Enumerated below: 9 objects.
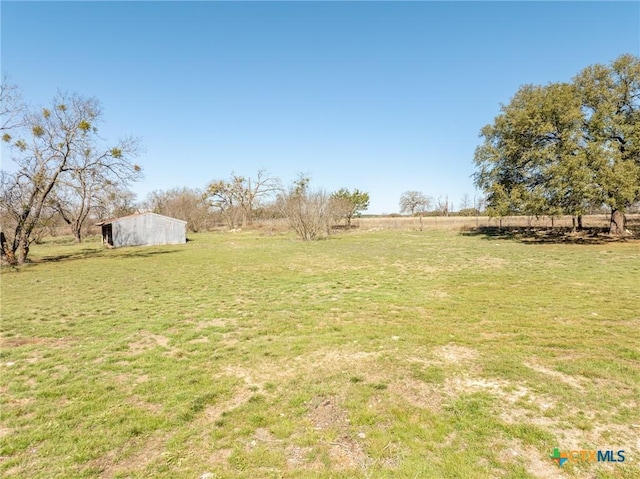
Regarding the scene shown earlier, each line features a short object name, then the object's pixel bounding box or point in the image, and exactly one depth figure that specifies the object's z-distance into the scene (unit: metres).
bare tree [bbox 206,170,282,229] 58.03
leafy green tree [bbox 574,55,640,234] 17.28
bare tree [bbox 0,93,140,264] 16.62
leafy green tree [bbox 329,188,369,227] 39.50
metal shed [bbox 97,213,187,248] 28.54
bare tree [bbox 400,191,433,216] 78.50
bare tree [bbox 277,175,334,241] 28.42
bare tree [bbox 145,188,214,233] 49.91
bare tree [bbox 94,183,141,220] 39.05
